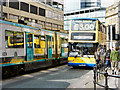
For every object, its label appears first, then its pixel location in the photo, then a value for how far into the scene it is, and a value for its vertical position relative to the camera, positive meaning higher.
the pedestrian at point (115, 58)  13.83 -0.81
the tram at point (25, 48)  11.96 -0.18
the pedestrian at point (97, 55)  16.53 -0.75
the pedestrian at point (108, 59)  18.26 -1.16
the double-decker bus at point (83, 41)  17.38 +0.29
